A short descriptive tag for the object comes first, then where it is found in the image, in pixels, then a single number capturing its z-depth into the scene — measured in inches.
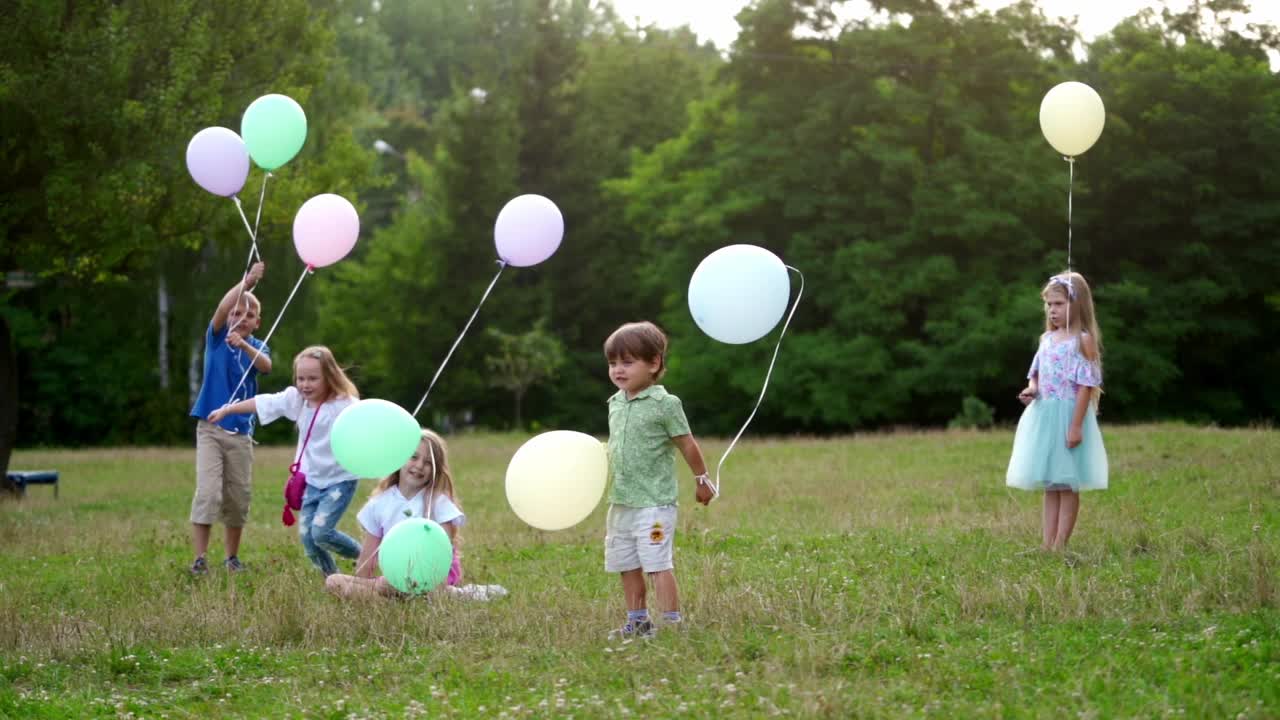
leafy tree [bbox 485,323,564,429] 1450.5
